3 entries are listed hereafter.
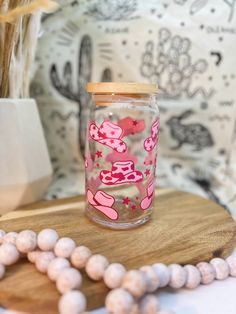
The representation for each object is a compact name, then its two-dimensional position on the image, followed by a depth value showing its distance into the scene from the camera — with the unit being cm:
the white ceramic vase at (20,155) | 49
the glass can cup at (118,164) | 43
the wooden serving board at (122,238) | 33
